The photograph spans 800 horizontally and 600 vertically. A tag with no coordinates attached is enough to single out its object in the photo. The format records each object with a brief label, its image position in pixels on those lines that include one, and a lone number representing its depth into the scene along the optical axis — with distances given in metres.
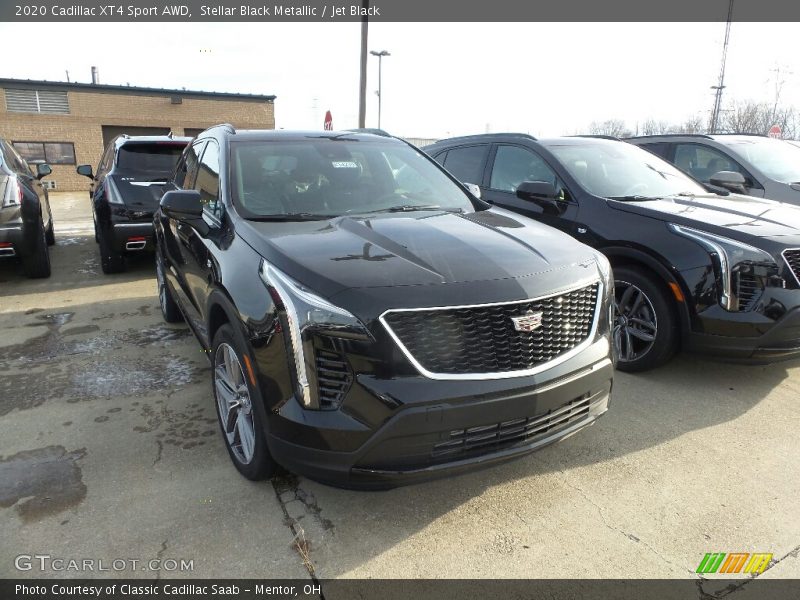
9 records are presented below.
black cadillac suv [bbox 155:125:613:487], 2.09
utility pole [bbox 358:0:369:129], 14.37
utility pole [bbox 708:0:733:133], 28.10
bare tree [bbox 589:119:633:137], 53.62
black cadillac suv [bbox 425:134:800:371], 3.55
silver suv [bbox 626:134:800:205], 6.38
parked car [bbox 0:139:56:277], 6.19
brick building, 23.56
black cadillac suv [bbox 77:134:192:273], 6.68
